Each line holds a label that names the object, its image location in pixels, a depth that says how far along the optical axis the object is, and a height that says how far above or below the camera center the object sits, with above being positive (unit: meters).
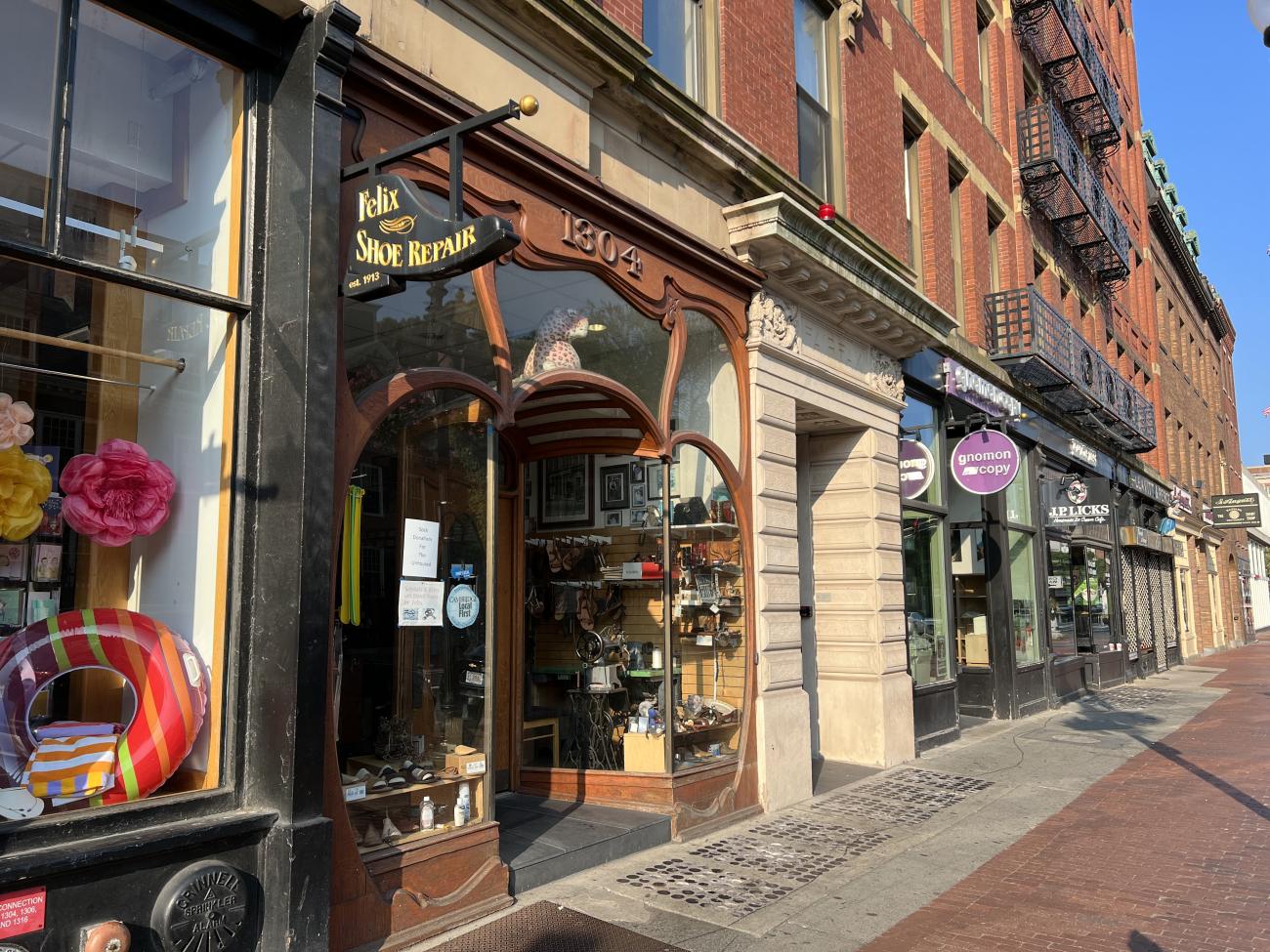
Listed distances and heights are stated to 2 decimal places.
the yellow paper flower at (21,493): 4.03 +0.46
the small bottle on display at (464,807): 5.56 -1.24
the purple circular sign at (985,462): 12.88 +1.74
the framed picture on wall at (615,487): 8.16 +0.91
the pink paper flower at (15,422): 4.09 +0.77
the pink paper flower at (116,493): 4.29 +0.49
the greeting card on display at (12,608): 4.05 -0.03
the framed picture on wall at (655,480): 8.02 +0.95
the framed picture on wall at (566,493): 8.30 +0.88
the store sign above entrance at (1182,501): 30.39 +2.83
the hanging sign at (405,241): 4.38 +1.69
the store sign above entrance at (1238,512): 35.66 +2.82
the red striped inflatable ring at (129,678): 3.99 -0.35
